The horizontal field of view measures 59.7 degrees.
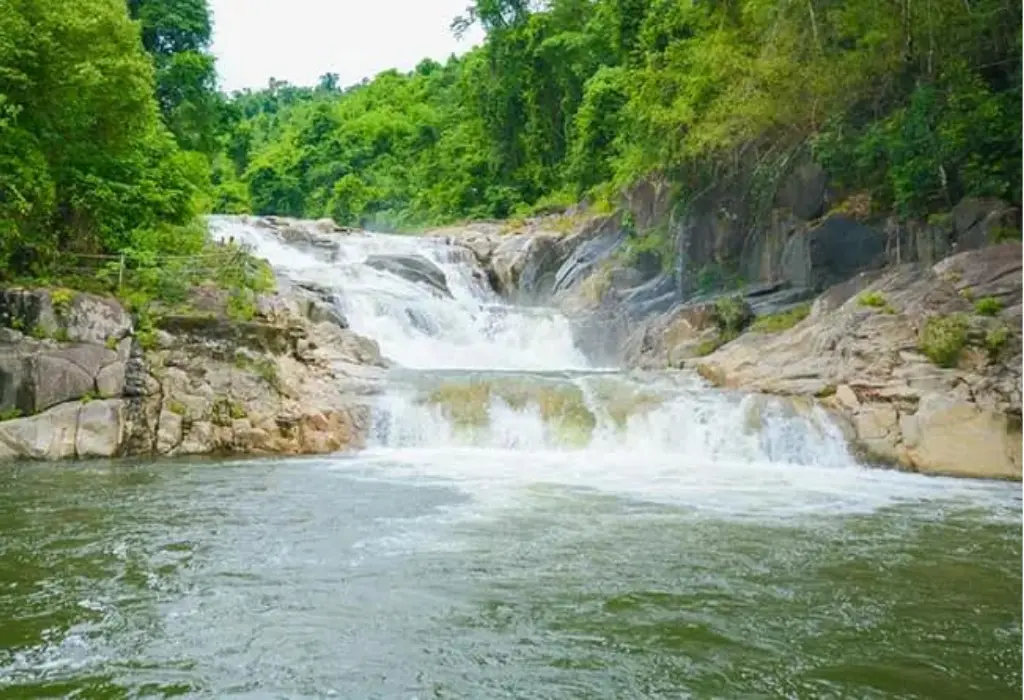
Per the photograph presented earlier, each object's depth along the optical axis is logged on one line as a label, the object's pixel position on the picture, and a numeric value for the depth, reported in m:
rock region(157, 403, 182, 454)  13.27
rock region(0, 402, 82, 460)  12.48
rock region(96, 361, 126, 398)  13.18
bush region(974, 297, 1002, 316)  13.55
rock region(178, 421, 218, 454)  13.37
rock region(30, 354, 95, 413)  12.86
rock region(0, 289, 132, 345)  13.32
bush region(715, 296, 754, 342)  18.17
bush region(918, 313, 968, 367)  13.15
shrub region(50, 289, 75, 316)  13.47
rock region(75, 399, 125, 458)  12.80
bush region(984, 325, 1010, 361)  12.98
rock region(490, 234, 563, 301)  26.28
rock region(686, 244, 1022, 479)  12.33
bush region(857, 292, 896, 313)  14.91
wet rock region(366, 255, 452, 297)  24.66
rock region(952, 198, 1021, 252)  15.62
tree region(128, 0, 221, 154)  24.38
